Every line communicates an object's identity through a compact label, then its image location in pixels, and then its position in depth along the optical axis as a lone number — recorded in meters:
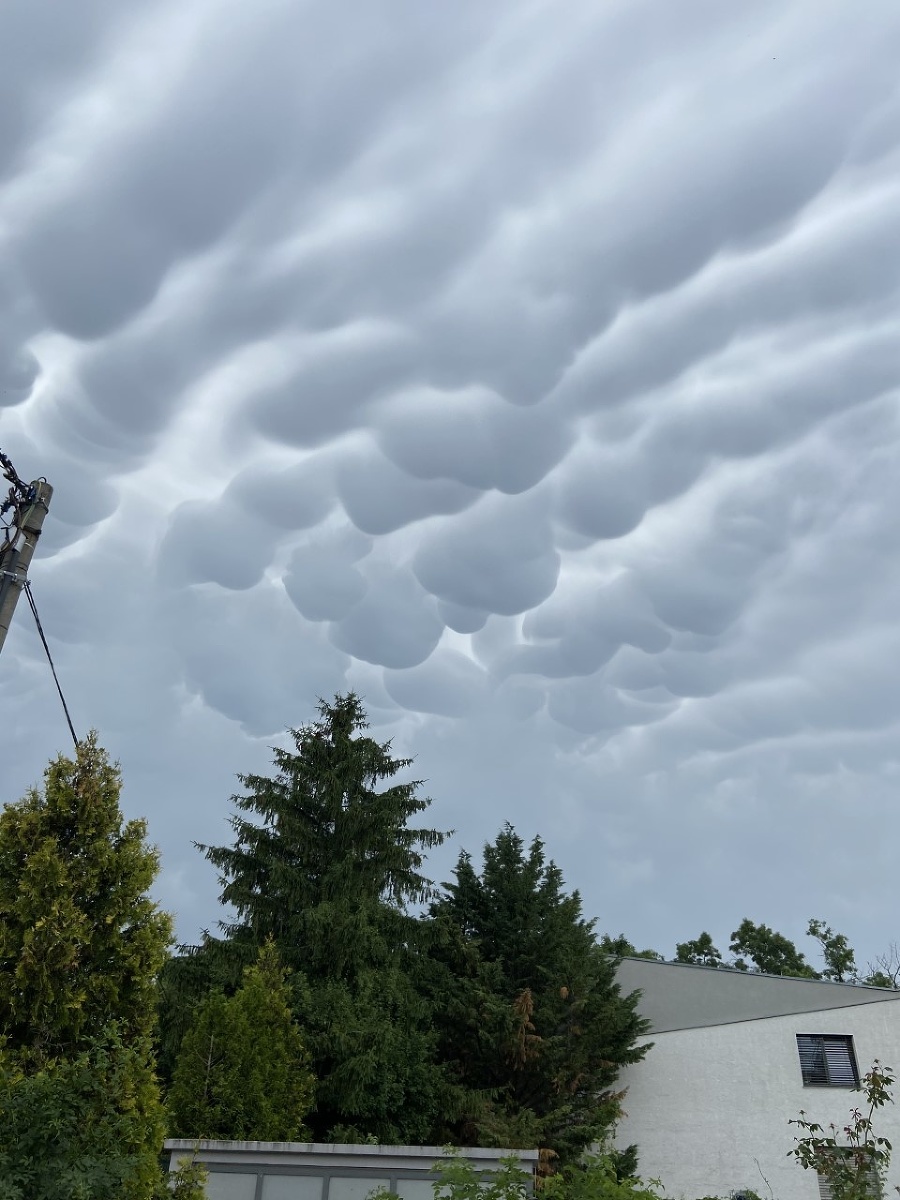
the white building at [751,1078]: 27.67
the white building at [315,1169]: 14.19
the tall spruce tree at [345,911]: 24.95
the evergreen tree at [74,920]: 12.99
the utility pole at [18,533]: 11.12
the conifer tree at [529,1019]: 26.30
